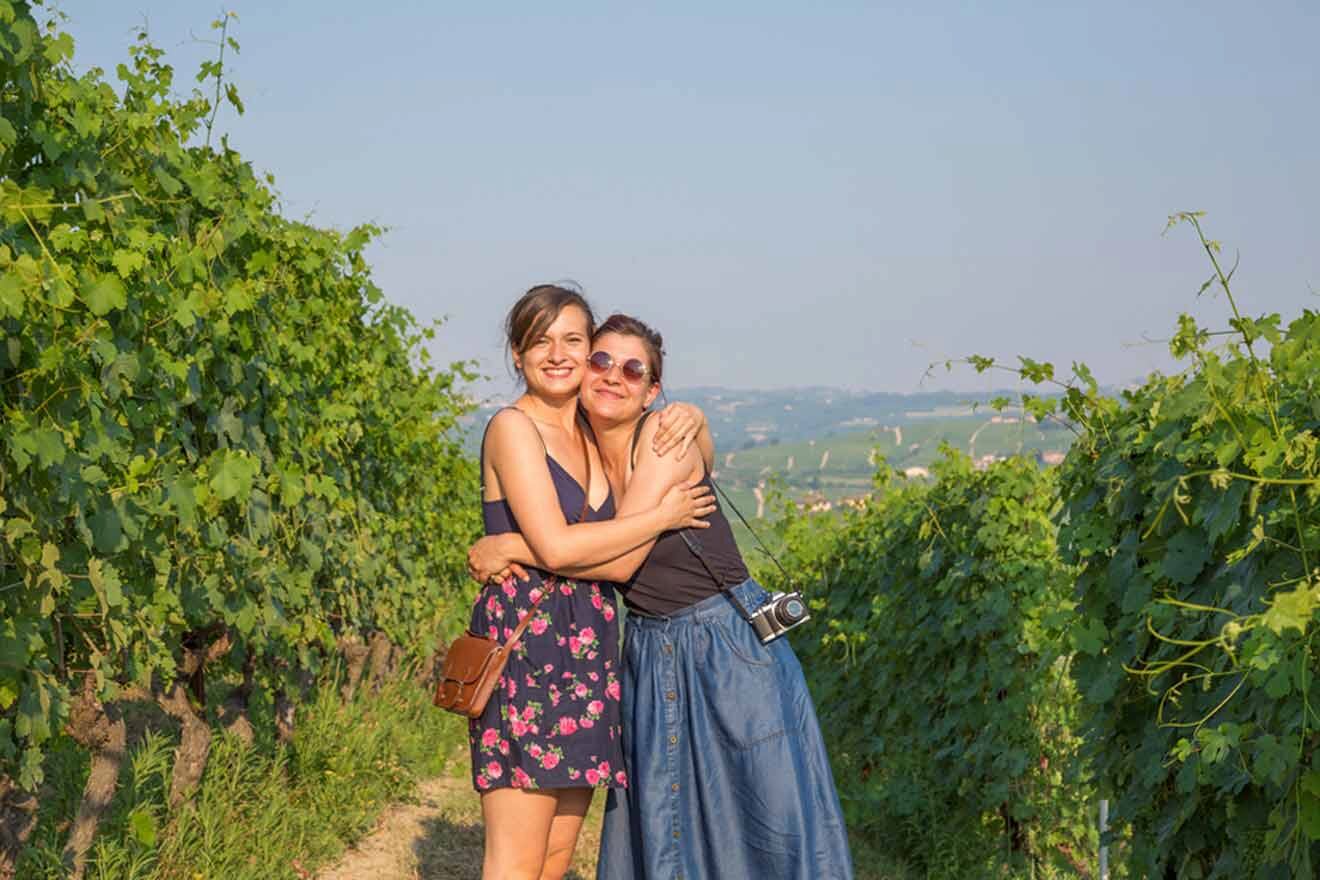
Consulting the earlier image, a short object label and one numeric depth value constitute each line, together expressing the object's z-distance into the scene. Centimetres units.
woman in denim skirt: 351
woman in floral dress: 354
